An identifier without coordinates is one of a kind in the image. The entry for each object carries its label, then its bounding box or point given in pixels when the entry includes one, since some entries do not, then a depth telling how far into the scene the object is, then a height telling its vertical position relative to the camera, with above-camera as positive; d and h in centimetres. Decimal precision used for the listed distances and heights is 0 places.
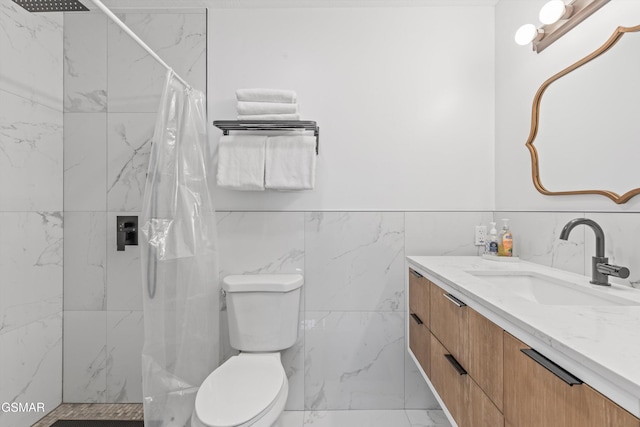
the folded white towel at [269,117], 159 +49
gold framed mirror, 102 +33
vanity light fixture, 119 +78
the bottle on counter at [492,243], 162 -15
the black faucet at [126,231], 176 -10
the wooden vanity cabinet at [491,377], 56 -40
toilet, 111 -67
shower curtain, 128 -21
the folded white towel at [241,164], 162 +25
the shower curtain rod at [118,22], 101 +66
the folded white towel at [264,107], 159 +53
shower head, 124 +84
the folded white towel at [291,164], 162 +25
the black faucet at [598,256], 103 -13
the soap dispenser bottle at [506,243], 156 -14
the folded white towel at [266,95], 158 +59
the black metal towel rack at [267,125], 159 +45
